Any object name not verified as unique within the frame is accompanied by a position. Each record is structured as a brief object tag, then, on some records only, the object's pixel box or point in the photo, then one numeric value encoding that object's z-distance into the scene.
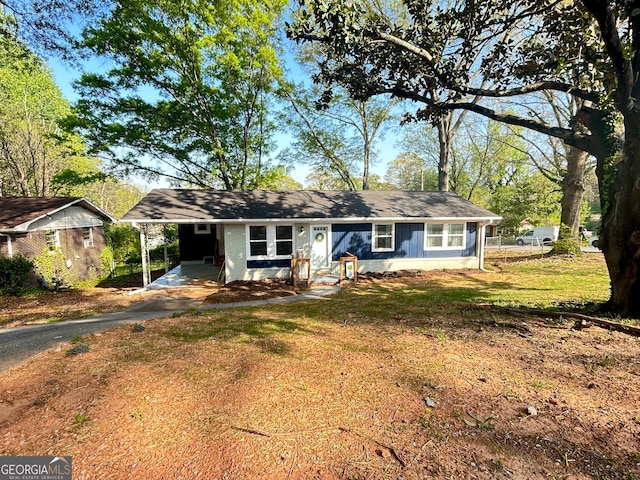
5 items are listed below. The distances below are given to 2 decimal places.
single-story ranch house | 11.46
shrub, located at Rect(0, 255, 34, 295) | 10.22
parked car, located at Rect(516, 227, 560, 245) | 26.34
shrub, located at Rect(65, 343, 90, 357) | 4.41
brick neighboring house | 11.11
